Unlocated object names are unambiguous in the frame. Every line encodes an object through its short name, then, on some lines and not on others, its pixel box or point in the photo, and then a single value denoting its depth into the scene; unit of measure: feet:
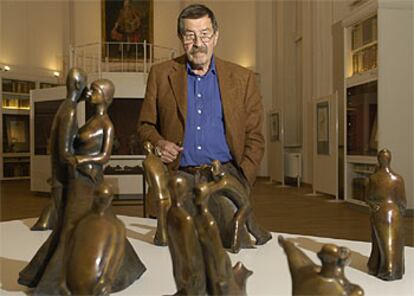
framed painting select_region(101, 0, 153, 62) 41.98
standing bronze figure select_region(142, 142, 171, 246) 4.38
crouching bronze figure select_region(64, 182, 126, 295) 2.35
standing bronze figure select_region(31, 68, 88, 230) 3.06
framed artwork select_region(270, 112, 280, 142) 33.17
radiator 30.55
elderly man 4.82
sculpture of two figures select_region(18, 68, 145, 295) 3.01
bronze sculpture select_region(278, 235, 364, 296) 2.10
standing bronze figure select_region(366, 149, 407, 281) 3.44
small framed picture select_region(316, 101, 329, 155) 23.73
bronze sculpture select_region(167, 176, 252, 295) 2.40
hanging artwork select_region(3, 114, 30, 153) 36.33
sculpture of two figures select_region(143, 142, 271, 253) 3.69
